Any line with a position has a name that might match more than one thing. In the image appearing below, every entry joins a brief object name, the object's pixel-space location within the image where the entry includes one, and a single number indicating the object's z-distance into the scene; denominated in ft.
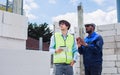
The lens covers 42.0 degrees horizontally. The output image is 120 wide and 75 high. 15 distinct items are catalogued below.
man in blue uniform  7.03
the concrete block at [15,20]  6.91
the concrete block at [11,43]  6.78
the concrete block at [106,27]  10.31
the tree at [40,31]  59.22
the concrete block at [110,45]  10.27
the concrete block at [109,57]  10.08
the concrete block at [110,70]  10.01
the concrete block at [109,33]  10.26
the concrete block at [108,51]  10.25
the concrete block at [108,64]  10.09
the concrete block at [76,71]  10.63
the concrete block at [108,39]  10.29
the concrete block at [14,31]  6.84
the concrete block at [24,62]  5.70
